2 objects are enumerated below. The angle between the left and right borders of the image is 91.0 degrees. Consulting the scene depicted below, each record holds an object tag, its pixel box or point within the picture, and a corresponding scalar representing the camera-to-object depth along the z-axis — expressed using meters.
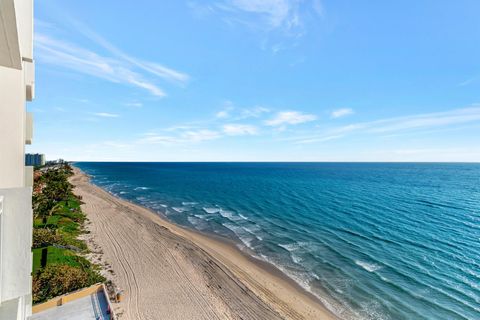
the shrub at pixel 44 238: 21.56
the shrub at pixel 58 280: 15.46
